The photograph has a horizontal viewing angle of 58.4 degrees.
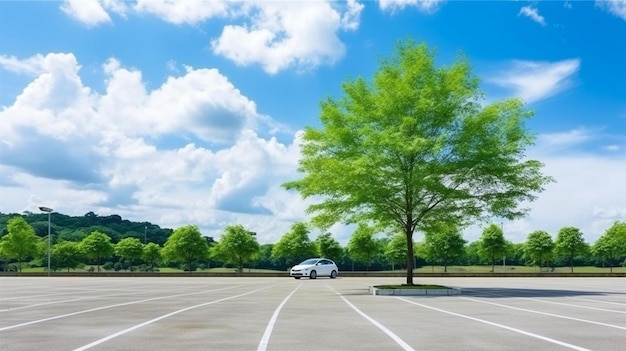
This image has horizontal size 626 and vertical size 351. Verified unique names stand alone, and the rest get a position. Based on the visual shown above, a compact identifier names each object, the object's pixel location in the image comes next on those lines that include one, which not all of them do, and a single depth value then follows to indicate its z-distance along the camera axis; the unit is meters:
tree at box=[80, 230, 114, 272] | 75.12
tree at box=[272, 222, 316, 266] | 68.31
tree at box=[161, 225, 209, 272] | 72.69
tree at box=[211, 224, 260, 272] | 70.56
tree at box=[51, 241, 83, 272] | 79.38
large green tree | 23.00
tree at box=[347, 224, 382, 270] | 69.38
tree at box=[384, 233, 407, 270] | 73.91
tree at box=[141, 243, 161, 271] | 79.44
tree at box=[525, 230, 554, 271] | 77.19
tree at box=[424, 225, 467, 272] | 71.81
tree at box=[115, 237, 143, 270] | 77.81
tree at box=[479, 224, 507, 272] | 72.88
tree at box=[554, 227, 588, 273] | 77.00
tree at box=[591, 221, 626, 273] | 76.31
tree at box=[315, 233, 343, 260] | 69.25
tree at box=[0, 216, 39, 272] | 69.62
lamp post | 58.81
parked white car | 43.84
